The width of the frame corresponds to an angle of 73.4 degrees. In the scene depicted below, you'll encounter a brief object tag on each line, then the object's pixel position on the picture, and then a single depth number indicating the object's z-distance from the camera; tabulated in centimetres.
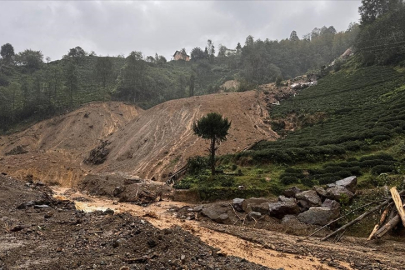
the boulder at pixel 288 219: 1451
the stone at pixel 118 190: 2272
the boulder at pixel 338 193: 1512
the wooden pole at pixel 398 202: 1109
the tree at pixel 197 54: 12550
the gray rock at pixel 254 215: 1538
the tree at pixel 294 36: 12291
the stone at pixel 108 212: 1349
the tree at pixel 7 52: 9838
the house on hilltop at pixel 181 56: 13216
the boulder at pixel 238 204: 1656
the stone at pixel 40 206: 1336
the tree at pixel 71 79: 6171
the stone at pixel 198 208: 1730
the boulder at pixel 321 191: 1572
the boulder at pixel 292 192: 1691
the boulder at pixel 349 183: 1593
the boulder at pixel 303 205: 1530
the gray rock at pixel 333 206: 1429
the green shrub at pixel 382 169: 1861
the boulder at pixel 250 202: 1634
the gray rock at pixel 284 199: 1592
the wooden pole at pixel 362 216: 1215
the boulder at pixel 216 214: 1570
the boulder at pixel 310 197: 1527
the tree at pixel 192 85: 7188
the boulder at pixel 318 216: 1399
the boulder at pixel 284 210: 1516
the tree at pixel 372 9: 6128
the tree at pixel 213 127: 2278
